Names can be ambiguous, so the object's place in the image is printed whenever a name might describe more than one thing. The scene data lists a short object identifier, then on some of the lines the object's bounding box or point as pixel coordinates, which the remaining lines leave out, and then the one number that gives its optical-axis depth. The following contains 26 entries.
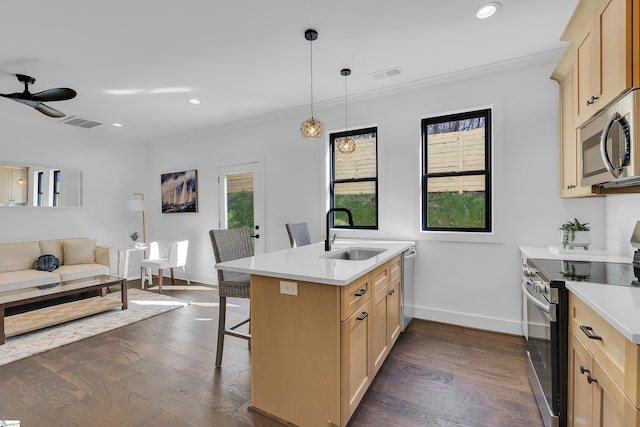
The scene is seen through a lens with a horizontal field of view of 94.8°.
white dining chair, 4.84
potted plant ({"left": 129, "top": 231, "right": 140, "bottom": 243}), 5.54
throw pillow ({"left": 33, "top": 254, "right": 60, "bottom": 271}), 4.19
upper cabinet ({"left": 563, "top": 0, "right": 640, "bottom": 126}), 1.46
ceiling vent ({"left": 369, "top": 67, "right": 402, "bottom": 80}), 3.15
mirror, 4.40
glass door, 4.73
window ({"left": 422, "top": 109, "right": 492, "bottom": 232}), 3.26
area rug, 2.75
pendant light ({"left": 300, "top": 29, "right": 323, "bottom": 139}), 2.63
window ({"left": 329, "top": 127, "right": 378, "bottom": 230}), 3.87
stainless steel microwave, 1.41
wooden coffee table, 3.07
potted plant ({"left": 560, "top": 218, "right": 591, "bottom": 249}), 2.47
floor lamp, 5.41
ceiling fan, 2.92
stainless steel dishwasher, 2.94
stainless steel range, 1.50
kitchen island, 1.58
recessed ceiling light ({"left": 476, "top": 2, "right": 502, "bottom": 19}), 2.16
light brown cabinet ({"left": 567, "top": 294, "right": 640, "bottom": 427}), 0.94
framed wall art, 5.45
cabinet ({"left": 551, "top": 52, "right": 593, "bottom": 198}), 2.34
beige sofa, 3.49
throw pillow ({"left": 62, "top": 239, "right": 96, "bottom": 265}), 4.62
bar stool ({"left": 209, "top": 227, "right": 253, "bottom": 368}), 2.40
